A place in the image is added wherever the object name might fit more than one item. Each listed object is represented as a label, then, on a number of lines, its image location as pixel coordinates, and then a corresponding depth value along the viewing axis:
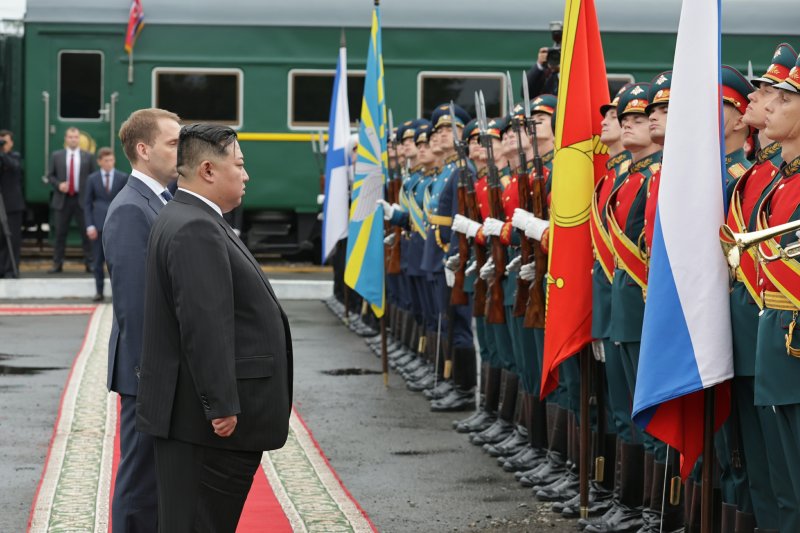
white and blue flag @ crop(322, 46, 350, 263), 21.08
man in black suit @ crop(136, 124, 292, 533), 6.93
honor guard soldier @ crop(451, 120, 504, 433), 14.22
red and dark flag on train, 29.98
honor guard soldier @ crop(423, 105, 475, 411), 15.92
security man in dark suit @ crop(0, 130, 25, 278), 28.70
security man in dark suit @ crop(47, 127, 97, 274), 29.26
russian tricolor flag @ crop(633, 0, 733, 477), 7.99
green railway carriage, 30.73
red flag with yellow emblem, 10.49
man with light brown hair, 8.37
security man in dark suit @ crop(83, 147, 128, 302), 26.24
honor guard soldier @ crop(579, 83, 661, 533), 9.77
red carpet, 10.53
